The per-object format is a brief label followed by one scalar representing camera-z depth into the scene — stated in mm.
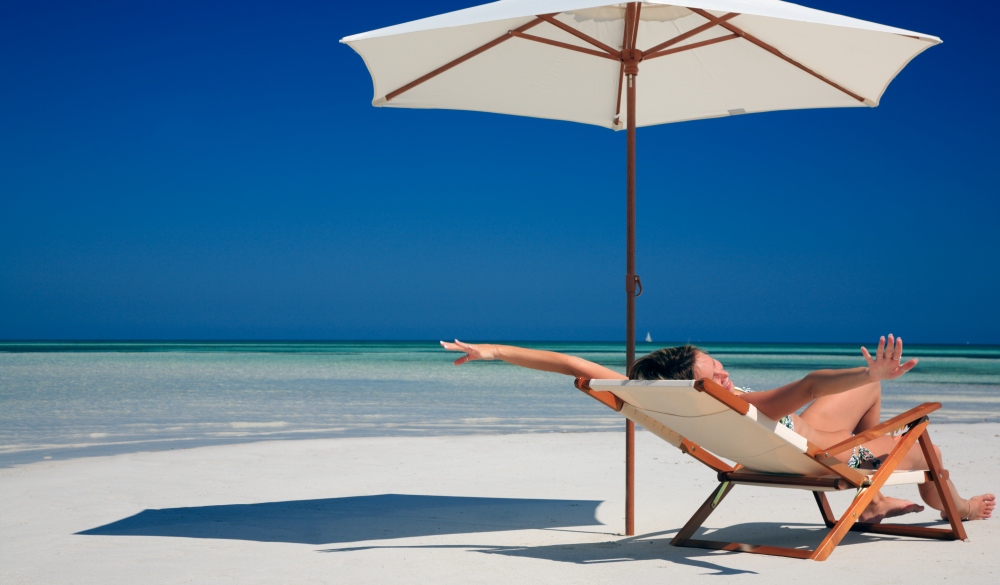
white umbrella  4023
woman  3152
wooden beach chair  3064
